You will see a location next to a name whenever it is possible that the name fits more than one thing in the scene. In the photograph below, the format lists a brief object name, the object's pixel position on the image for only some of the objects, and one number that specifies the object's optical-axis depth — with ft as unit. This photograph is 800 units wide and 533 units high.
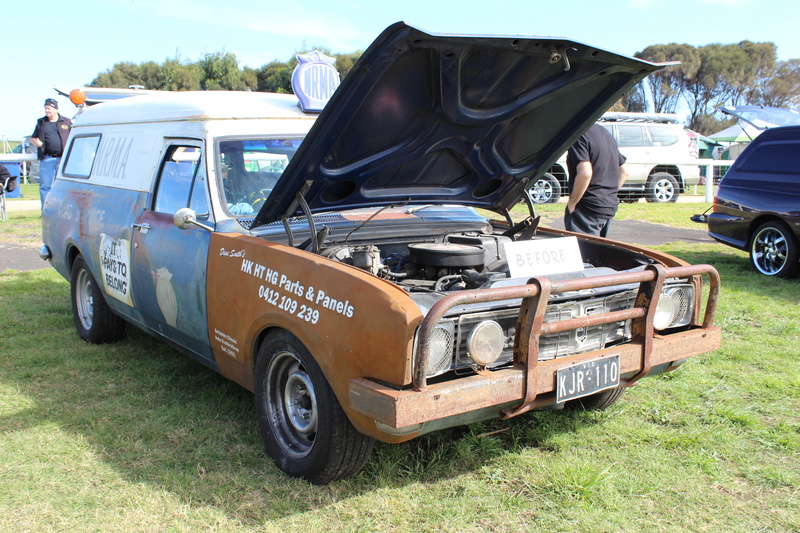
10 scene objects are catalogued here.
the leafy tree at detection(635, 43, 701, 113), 164.66
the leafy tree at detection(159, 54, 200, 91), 133.49
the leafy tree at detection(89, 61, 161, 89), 159.22
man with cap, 32.24
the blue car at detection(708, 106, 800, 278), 24.62
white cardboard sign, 10.19
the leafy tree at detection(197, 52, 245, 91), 140.46
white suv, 50.83
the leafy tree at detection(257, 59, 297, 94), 143.63
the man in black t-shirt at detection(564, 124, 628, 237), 18.40
